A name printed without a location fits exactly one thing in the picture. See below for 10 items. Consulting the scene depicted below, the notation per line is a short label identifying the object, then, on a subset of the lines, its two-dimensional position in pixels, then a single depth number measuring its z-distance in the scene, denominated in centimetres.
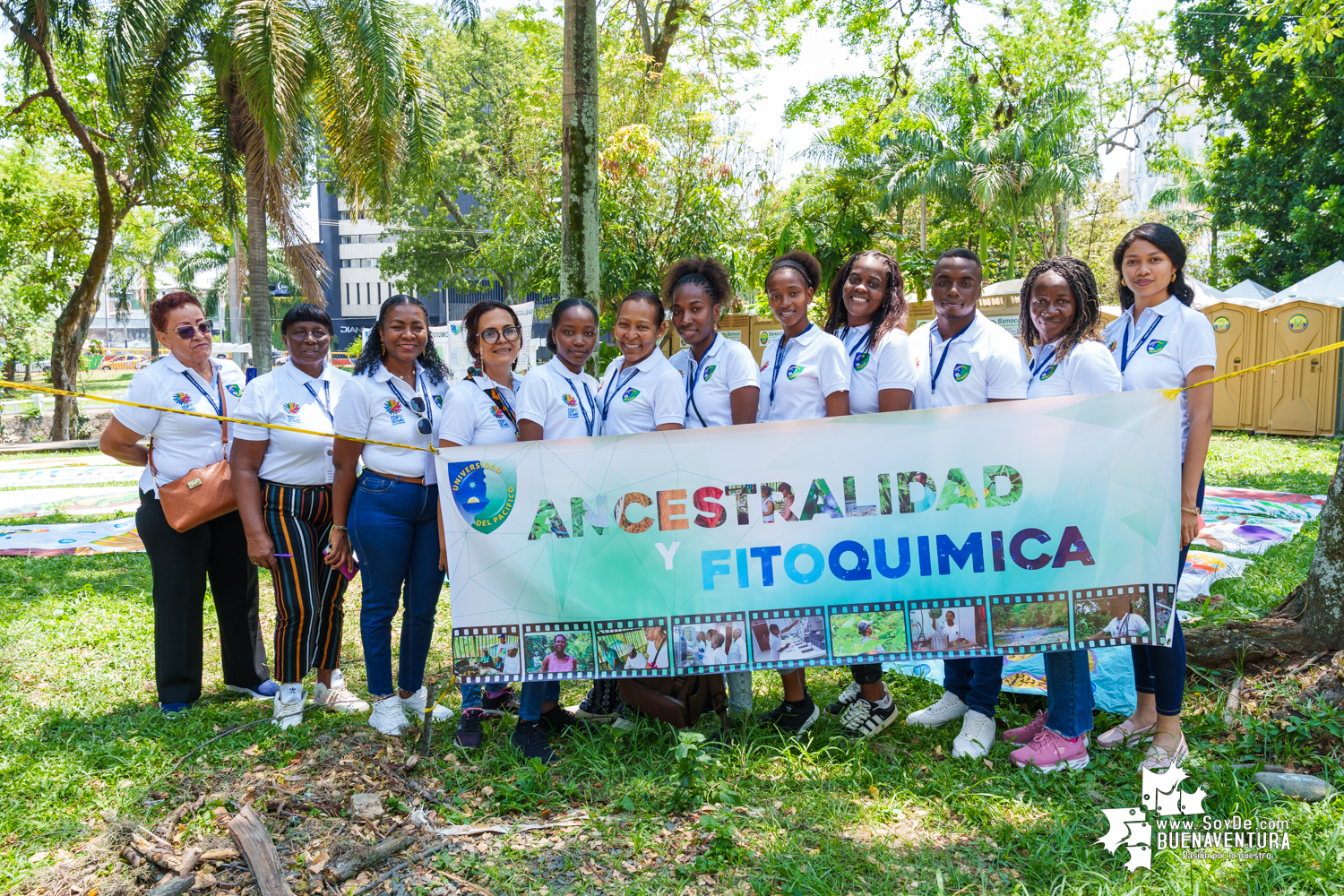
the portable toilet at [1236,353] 1386
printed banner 316
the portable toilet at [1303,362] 1311
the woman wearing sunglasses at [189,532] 394
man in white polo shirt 334
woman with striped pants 379
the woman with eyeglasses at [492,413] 353
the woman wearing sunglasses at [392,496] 358
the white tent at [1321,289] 1315
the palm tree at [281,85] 1062
